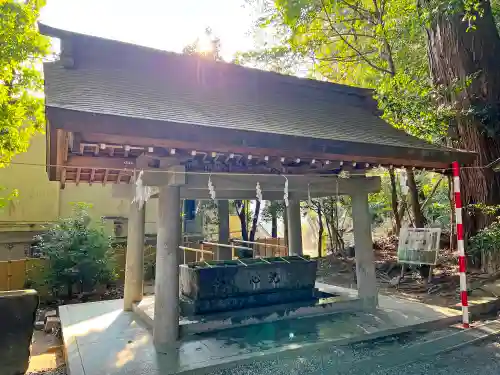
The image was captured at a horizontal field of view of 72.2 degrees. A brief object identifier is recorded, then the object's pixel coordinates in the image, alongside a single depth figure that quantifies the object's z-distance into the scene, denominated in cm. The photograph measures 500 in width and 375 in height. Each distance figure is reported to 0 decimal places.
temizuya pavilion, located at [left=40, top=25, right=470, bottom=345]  377
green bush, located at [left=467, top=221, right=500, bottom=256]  538
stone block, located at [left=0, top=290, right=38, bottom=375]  357
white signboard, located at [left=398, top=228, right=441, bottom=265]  736
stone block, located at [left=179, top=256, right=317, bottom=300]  538
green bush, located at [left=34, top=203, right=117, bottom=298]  915
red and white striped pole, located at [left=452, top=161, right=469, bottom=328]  504
